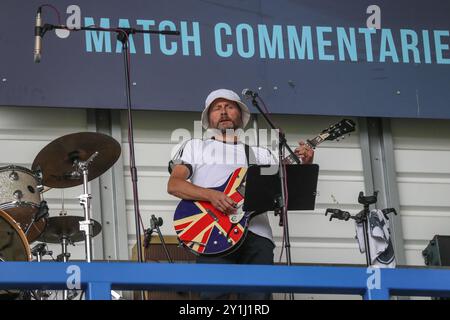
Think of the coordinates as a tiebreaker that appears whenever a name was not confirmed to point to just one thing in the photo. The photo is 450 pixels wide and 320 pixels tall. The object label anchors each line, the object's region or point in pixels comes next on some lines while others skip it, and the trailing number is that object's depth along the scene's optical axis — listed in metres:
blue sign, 14.45
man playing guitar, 11.37
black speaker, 14.37
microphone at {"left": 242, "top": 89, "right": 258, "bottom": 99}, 11.11
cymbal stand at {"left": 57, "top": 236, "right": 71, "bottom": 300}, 12.84
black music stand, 10.98
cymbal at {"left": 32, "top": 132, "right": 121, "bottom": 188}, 12.38
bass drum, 10.46
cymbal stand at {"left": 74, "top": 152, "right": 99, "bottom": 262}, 12.07
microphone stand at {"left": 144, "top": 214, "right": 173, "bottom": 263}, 12.62
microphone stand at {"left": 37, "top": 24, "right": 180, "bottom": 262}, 11.16
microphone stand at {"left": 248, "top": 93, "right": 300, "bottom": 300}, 10.95
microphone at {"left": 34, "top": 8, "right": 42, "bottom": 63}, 11.07
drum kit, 12.04
